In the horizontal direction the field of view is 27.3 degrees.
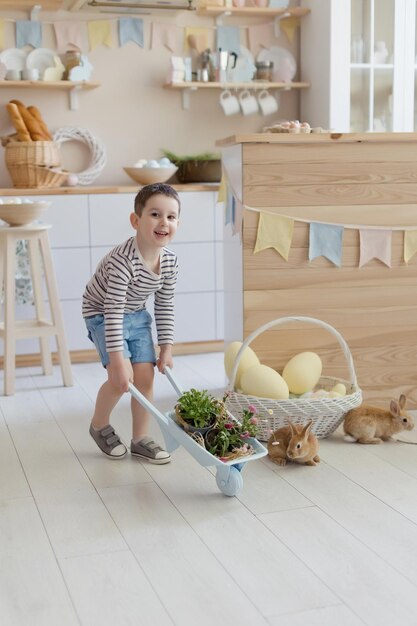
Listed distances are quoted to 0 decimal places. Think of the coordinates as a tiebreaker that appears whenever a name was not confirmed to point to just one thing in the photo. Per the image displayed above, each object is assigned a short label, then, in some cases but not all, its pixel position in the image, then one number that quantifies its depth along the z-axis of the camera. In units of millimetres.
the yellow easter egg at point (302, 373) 2729
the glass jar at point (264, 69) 4441
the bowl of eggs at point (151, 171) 4070
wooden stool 3346
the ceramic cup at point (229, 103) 4441
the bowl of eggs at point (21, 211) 3303
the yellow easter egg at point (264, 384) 2592
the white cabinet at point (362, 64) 4297
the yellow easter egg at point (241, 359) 2717
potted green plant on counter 4168
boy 2297
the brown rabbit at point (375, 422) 2561
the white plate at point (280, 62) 4492
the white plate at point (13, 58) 4141
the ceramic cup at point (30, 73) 4078
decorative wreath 4230
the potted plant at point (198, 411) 2154
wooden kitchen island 2781
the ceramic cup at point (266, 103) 4512
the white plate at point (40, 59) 4164
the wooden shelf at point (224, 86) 4301
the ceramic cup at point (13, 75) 4074
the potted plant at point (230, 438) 2115
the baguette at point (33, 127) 4012
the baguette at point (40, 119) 4070
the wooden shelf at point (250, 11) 4285
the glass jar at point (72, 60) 4148
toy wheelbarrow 2082
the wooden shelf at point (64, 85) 4066
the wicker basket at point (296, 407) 2506
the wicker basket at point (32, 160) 3893
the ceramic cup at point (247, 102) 4465
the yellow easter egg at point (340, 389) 2692
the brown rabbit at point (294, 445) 2346
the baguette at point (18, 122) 3955
